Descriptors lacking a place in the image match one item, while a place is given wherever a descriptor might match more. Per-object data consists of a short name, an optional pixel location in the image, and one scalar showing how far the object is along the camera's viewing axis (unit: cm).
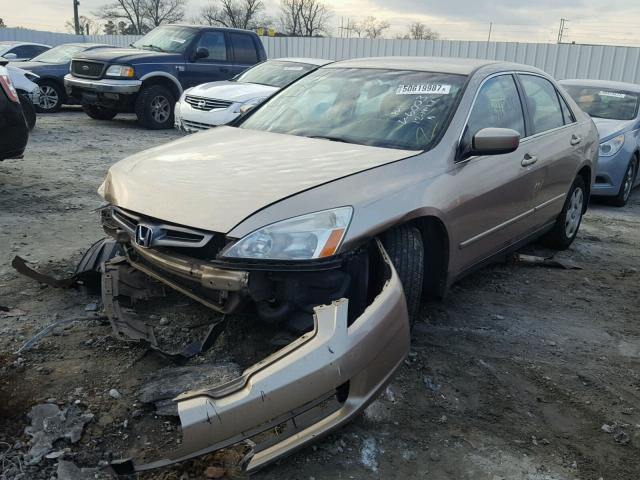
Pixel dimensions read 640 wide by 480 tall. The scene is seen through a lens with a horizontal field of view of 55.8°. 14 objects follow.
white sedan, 951
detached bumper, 204
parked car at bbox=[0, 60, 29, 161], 552
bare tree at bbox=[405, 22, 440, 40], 5403
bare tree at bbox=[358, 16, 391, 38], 5439
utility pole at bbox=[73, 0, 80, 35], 4262
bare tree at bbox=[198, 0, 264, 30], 5759
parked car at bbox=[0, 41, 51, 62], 1568
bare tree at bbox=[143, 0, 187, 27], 5866
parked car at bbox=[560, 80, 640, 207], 737
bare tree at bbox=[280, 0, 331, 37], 6050
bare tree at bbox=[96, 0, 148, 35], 5909
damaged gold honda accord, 217
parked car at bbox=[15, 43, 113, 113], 1288
